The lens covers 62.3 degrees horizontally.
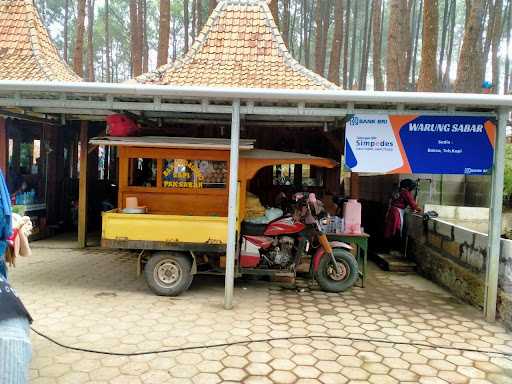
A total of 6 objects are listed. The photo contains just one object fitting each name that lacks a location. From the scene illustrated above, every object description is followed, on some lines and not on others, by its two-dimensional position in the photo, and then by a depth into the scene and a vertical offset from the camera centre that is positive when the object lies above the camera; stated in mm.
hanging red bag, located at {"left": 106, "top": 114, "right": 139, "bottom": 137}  6852 +781
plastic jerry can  6770 -551
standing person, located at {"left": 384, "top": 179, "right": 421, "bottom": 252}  8586 -440
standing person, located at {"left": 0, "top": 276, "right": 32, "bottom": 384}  2174 -906
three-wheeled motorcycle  6027 -660
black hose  4180 -1757
